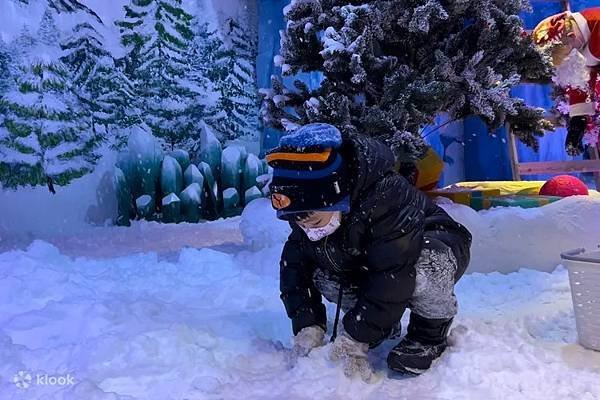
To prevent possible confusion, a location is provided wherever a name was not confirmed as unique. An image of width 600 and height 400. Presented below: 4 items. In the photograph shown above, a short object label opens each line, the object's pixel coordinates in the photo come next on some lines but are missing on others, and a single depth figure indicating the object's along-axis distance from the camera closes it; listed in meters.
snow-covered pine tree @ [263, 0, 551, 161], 2.53
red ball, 3.10
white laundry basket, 1.59
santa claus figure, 2.62
